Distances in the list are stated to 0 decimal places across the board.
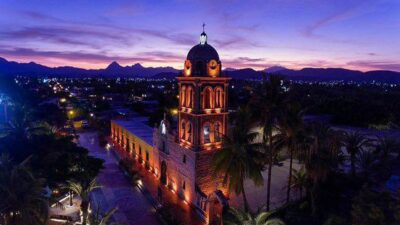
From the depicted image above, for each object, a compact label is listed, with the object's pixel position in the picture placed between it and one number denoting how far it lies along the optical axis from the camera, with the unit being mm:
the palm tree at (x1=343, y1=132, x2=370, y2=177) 30109
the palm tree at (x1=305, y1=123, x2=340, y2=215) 23844
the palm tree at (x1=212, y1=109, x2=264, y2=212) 22828
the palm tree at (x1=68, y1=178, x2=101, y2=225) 23562
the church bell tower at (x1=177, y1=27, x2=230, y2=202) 26953
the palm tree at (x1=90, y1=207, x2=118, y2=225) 16844
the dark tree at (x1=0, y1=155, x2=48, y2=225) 15734
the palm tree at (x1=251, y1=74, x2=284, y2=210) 23141
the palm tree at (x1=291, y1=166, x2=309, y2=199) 25766
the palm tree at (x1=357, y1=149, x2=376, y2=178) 28922
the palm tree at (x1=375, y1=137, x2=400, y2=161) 31155
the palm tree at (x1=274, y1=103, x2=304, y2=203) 23203
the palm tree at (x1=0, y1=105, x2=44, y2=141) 26891
